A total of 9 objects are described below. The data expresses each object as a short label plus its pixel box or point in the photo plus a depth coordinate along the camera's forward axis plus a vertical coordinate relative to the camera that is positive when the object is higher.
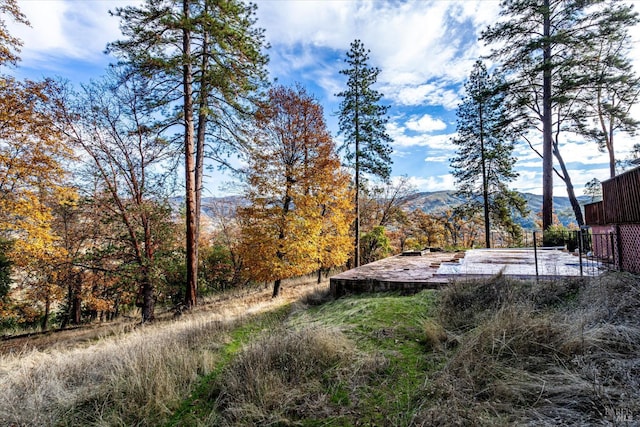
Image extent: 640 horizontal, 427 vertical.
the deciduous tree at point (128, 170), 8.89 +1.87
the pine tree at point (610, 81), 13.17 +6.83
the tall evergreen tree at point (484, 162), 18.12 +3.93
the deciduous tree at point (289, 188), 10.27 +1.40
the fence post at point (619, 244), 6.10 -0.50
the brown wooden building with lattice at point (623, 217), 5.55 +0.08
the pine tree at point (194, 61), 8.12 +4.99
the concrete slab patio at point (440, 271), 6.32 -1.28
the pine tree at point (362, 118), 15.70 +5.82
